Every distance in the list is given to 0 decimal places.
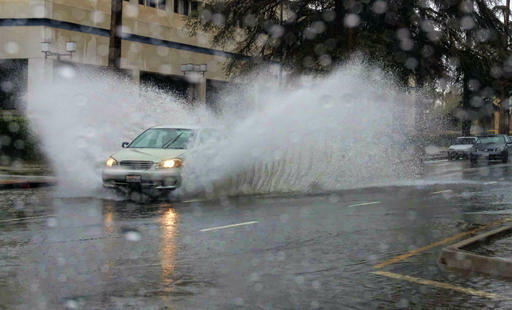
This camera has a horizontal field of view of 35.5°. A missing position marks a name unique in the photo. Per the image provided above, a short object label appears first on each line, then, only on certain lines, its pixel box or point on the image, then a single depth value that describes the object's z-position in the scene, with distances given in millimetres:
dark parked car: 42406
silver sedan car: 16828
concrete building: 39875
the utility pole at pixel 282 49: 37150
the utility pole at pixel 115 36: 28609
